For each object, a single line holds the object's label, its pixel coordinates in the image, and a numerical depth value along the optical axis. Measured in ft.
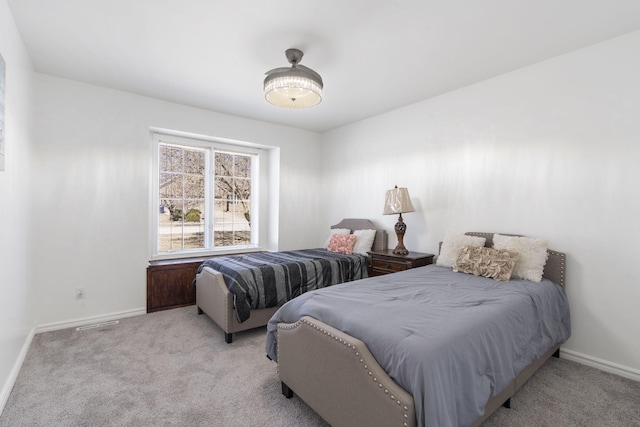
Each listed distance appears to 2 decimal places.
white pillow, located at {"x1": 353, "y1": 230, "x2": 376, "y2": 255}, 12.70
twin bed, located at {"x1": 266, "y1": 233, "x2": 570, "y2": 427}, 4.03
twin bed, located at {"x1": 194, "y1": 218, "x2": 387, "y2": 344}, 8.94
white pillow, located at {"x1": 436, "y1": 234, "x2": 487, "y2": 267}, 9.37
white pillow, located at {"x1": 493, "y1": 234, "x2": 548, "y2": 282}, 7.88
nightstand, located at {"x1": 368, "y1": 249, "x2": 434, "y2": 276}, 10.48
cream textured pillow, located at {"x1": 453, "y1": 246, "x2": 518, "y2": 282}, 7.89
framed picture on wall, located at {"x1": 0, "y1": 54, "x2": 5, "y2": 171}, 5.74
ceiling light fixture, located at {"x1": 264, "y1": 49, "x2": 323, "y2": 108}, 7.42
